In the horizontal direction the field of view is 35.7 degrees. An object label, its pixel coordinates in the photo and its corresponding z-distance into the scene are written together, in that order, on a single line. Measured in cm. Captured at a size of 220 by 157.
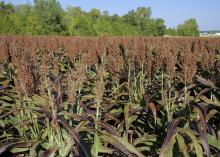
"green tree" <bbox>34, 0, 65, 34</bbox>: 3609
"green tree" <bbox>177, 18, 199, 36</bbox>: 5974
